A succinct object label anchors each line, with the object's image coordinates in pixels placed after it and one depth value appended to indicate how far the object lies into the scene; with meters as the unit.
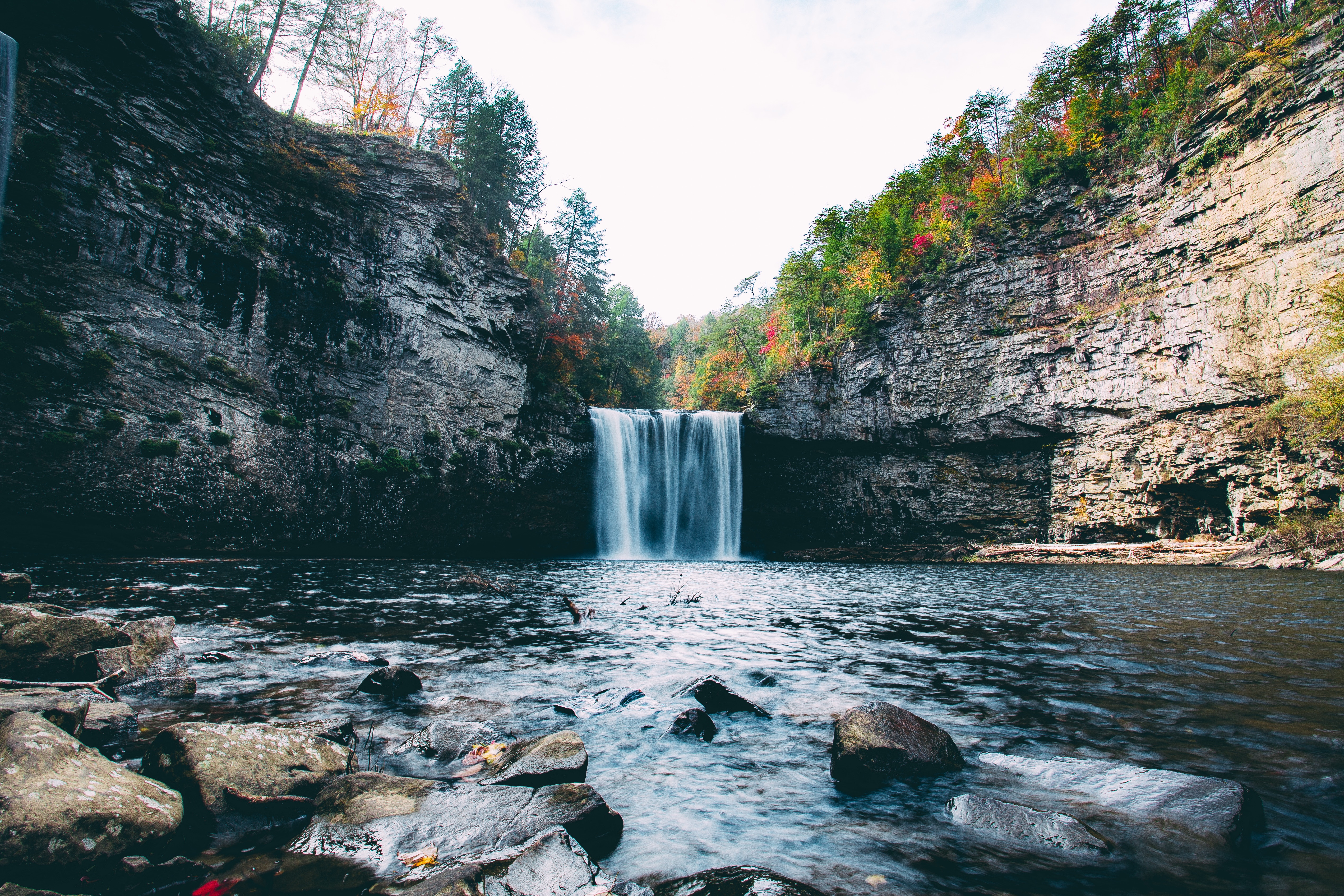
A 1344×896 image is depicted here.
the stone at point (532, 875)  1.87
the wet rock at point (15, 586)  7.44
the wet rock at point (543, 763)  2.92
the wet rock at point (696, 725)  3.98
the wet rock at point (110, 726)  3.13
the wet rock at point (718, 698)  4.54
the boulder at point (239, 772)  2.40
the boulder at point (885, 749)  3.19
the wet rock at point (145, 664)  4.20
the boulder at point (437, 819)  2.25
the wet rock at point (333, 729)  3.37
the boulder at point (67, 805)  1.83
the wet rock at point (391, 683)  4.50
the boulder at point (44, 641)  3.99
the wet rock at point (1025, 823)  2.41
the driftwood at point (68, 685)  3.48
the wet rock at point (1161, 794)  2.45
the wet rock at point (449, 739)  3.41
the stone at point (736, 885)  1.96
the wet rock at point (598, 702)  4.38
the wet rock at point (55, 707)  2.87
